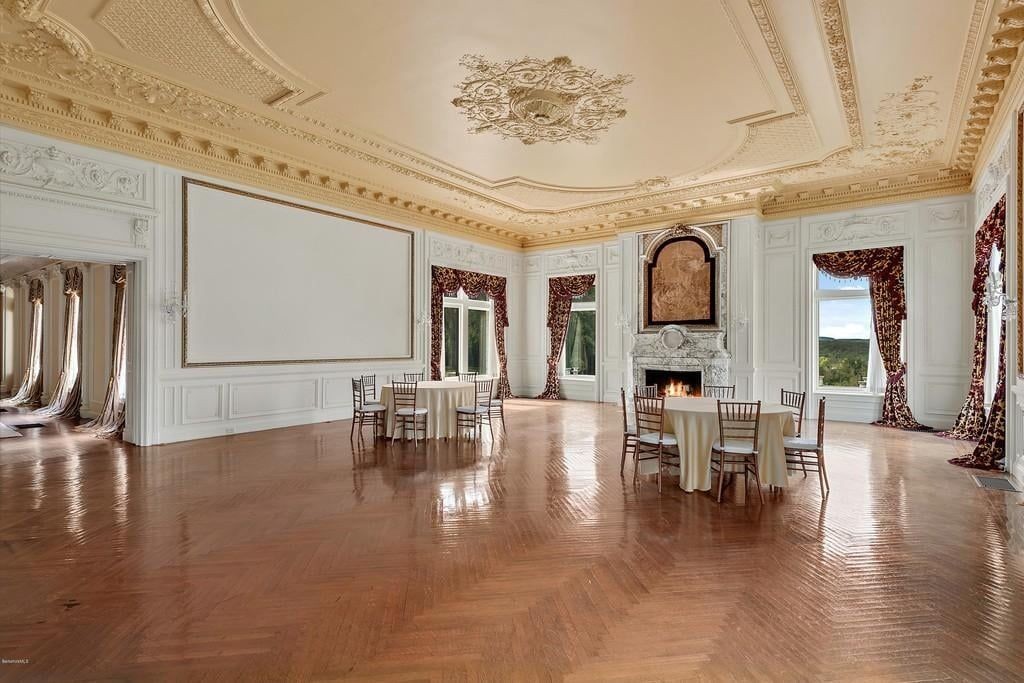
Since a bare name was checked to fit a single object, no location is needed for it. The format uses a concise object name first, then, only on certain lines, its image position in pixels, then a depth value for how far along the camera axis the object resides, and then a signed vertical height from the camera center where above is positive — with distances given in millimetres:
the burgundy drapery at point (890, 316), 8391 +460
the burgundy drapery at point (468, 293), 10617 +1021
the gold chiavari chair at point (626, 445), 5449 -1087
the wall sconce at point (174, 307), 6801 +478
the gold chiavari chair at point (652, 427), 4969 -768
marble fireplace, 9844 +208
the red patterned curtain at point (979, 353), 7027 -95
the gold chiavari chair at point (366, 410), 7207 -847
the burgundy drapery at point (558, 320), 12312 +572
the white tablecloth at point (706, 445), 4719 -868
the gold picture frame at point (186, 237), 6961 +1365
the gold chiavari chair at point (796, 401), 5315 -603
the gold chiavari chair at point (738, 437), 4559 -786
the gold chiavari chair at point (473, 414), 7206 -921
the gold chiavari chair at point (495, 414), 8978 -1145
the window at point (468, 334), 11719 +262
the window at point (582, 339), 12242 +149
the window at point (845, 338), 8992 +127
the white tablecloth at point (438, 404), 7117 -758
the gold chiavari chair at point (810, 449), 4707 -890
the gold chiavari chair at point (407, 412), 6840 -821
